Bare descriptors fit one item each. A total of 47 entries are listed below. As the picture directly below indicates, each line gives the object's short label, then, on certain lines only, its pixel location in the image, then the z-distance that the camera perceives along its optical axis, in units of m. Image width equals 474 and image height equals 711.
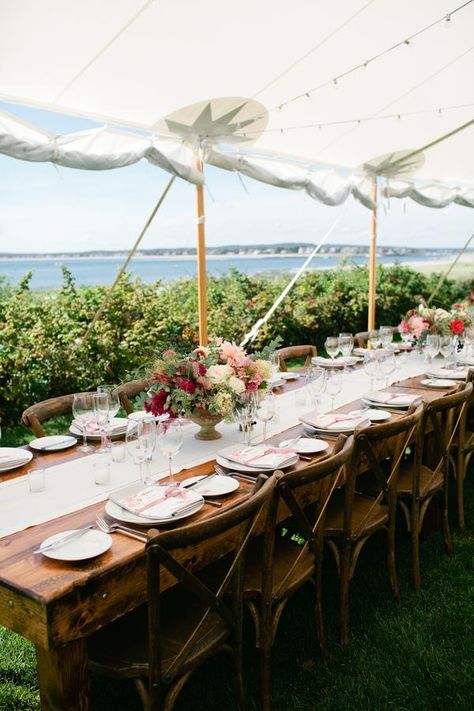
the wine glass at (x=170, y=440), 2.20
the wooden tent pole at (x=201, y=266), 5.53
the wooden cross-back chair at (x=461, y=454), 3.50
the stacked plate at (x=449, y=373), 3.96
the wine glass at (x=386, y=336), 4.95
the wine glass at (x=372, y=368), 3.59
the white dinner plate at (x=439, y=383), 3.76
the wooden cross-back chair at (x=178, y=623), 1.53
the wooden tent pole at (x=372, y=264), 7.99
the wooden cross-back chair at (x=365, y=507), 2.42
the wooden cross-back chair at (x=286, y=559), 1.96
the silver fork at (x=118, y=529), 1.78
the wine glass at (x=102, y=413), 2.54
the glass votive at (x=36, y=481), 2.18
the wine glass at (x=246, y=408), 2.66
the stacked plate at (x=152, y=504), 1.86
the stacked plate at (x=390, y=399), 3.19
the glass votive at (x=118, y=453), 2.54
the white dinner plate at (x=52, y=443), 2.65
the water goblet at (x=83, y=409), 2.54
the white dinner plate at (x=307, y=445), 2.51
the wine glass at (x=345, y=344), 4.52
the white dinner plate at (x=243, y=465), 2.29
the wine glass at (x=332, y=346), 4.41
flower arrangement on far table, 4.80
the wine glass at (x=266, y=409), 2.71
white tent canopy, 4.01
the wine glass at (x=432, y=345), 4.33
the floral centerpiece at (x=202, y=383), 2.61
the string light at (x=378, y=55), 4.61
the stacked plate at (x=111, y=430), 2.79
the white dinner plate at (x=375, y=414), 2.97
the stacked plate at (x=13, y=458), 2.40
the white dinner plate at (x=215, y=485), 2.11
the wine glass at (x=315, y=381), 3.05
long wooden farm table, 1.50
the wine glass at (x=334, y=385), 3.20
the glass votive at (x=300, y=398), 3.44
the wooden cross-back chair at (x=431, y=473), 2.88
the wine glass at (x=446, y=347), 4.50
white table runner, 1.99
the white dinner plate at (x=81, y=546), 1.64
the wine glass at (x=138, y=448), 2.13
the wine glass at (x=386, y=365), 3.60
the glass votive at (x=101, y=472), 2.25
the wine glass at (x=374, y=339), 4.98
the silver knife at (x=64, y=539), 1.67
